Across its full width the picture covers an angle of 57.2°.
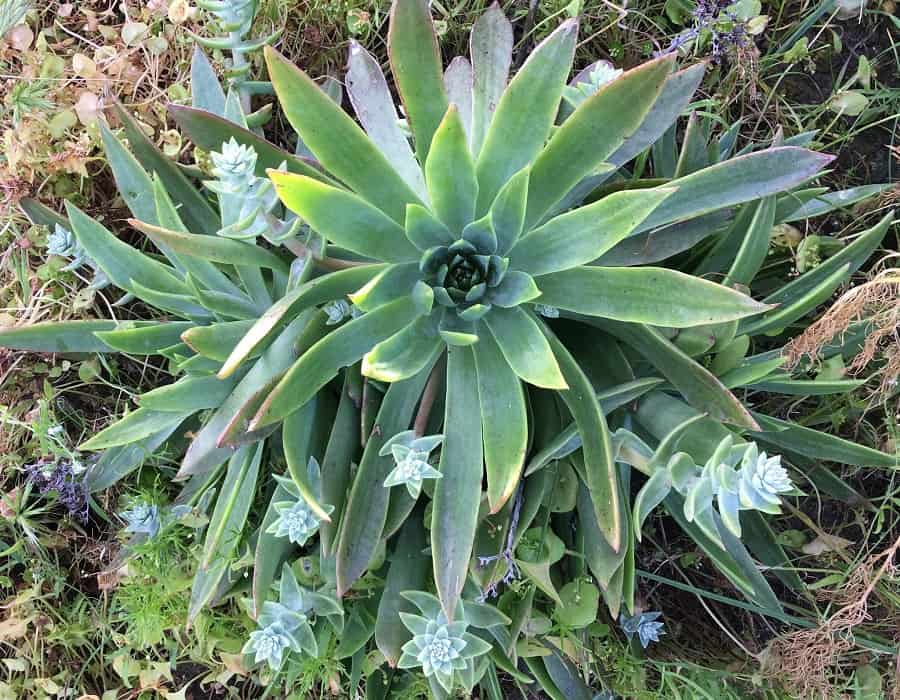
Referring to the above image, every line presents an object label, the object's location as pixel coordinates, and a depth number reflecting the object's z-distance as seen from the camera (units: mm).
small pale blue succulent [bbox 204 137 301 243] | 420
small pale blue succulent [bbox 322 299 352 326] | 494
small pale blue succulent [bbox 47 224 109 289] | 589
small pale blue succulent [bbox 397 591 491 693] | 500
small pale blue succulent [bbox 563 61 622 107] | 496
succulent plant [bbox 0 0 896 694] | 440
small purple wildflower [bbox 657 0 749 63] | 577
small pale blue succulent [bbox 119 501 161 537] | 579
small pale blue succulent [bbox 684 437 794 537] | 389
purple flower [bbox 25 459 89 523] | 610
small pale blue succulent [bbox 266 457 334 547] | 492
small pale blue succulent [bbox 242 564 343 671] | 510
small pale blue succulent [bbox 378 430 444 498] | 452
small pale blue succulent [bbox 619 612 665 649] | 583
